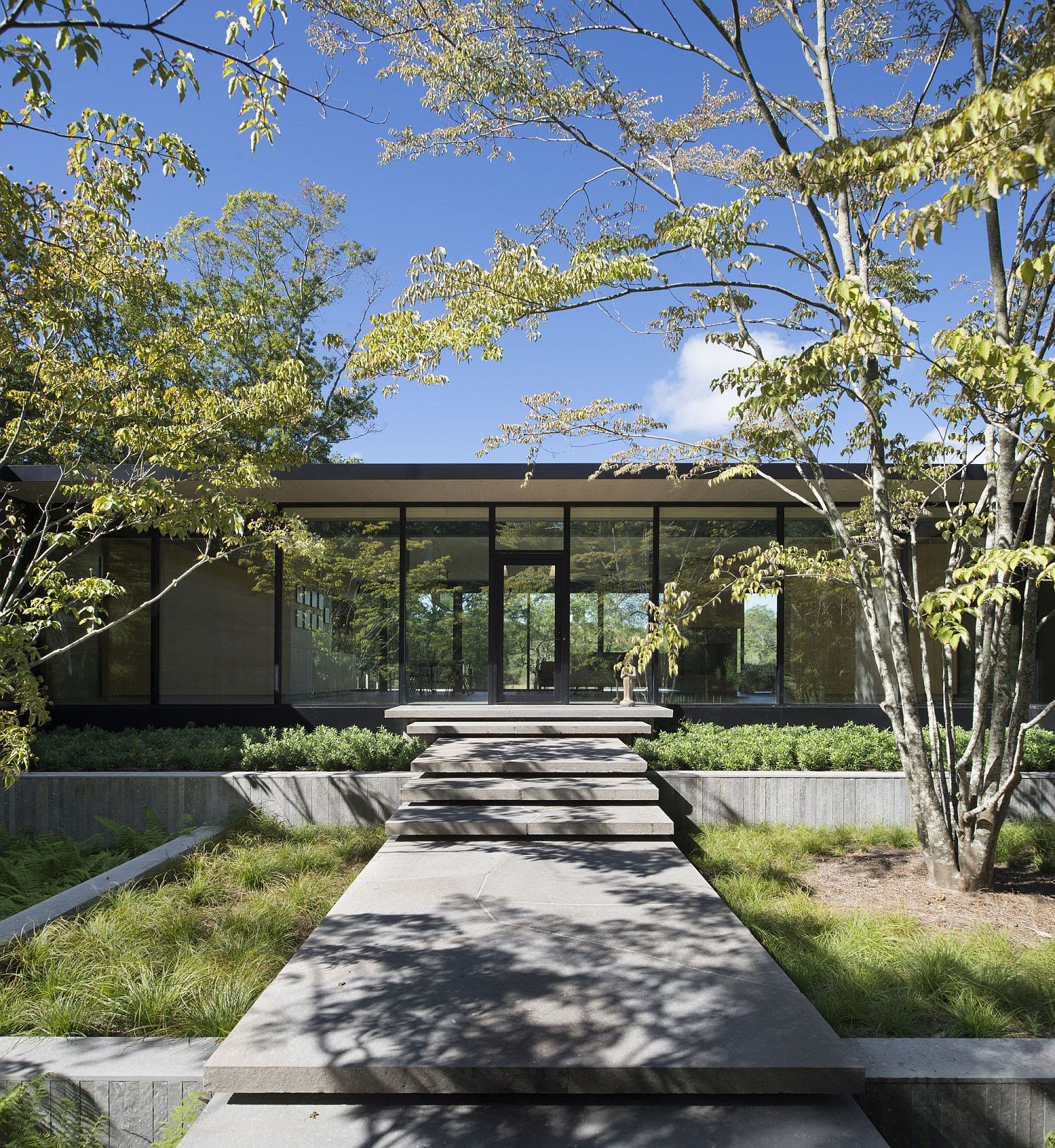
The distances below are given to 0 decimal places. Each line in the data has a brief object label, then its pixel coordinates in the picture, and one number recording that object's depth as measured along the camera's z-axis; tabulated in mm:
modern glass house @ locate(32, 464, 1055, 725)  11422
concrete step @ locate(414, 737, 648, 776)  6941
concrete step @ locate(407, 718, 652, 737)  8672
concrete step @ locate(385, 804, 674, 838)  5785
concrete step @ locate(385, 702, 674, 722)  9312
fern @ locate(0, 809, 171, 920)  5289
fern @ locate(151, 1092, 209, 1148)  2629
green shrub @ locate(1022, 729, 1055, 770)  7699
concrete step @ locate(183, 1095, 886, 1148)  2461
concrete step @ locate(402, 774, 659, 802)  6410
